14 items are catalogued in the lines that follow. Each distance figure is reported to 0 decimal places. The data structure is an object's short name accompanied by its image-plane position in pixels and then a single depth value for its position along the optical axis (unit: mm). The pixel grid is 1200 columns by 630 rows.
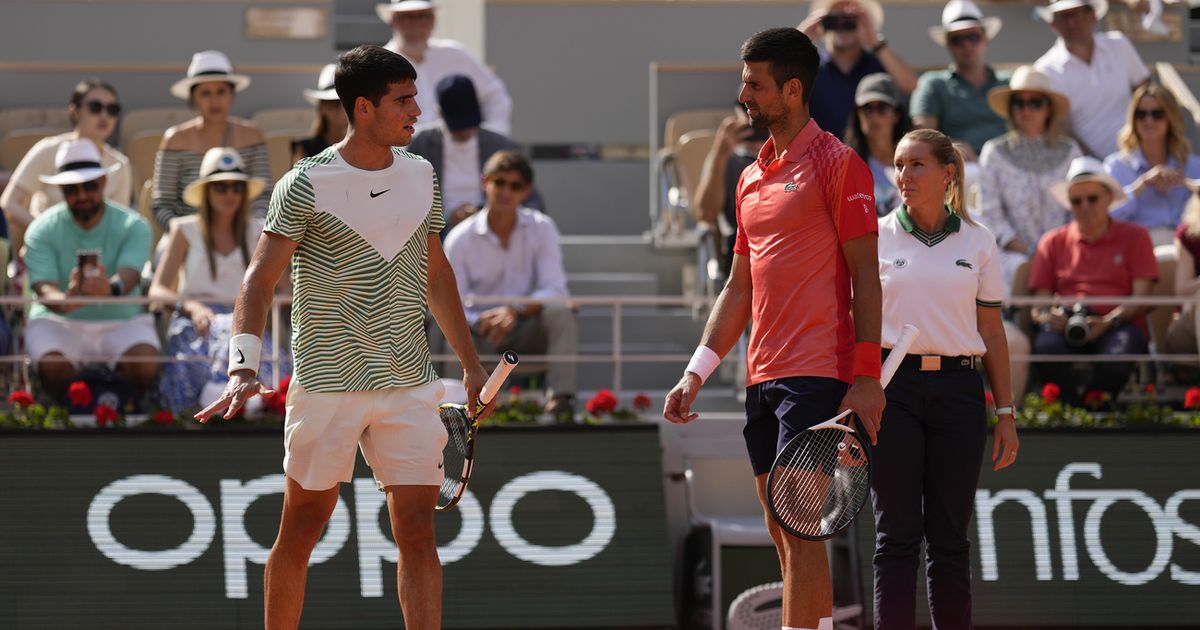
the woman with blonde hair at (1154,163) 20562
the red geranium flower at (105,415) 16141
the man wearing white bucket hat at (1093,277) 18047
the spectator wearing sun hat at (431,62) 21969
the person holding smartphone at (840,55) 20000
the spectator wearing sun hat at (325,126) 19687
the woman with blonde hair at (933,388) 11320
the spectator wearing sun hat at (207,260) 17562
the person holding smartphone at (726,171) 19052
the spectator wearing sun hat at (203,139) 20328
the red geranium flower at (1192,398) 16875
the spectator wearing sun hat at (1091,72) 22609
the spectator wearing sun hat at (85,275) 17625
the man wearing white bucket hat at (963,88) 21875
